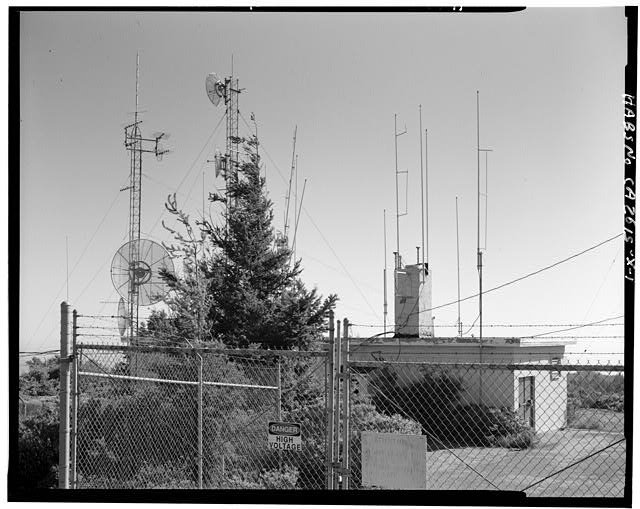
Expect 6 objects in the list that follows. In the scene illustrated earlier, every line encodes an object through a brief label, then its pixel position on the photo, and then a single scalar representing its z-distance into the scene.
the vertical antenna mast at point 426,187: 11.24
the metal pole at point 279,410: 7.14
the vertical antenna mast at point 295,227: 11.97
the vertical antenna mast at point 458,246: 12.48
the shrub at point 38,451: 8.87
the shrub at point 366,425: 9.20
